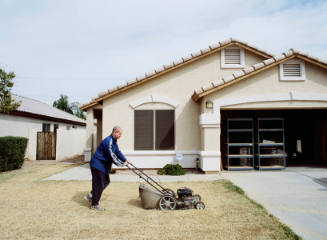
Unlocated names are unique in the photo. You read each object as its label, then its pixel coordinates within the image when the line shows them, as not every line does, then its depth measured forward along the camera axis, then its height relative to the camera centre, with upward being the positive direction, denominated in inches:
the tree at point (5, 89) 440.1 +85.9
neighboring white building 576.7 +20.3
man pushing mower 205.0 -23.9
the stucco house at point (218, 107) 351.6 +46.4
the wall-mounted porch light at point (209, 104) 353.4 +47.8
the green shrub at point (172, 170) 356.5 -51.8
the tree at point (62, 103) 2002.7 +276.6
